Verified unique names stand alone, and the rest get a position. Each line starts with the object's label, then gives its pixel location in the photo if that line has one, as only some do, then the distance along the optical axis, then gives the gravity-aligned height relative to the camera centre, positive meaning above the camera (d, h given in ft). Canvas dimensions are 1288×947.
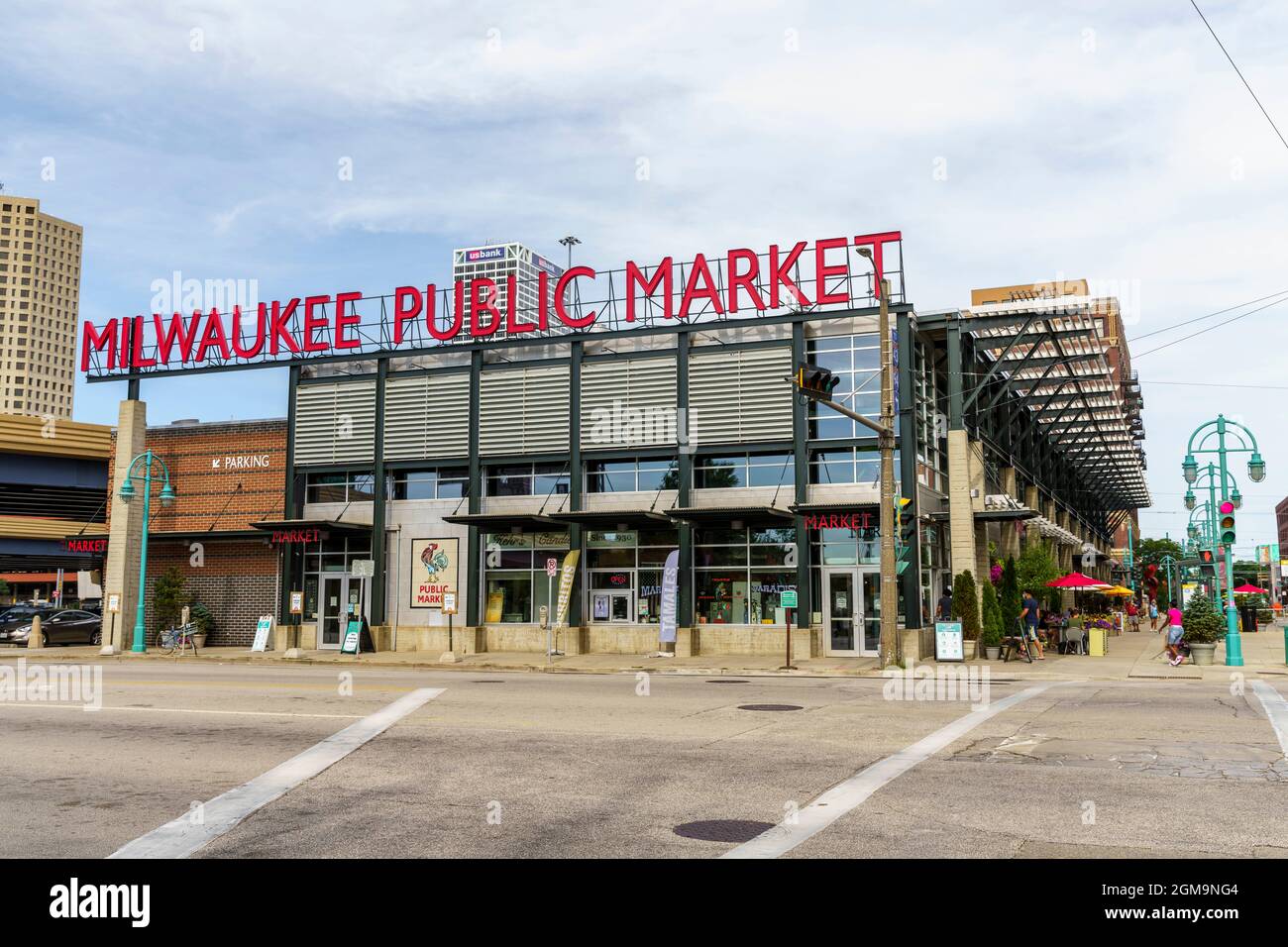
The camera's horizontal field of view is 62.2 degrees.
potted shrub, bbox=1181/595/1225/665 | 85.66 -3.57
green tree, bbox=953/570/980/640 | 92.27 -1.85
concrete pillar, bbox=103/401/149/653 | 115.96 +5.49
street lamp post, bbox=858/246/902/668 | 80.59 +4.51
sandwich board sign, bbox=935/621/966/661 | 87.10 -4.56
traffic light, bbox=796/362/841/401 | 66.28 +12.77
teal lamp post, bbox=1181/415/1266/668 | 84.02 +10.47
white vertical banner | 97.86 -1.49
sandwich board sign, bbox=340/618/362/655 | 104.63 -4.76
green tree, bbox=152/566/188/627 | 118.62 -1.06
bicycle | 111.24 -5.29
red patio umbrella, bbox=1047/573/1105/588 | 112.98 +0.31
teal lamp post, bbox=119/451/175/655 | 110.42 +9.89
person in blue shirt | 90.79 -2.78
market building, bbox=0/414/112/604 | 141.79 +14.26
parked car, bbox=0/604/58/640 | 144.56 -3.65
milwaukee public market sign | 99.19 +28.10
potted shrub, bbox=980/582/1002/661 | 94.89 -3.15
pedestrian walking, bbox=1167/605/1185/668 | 83.71 -4.34
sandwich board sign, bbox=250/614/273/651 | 111.24 -4.53
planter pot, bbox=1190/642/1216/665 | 85.51 -5.42
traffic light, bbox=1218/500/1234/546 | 88.23 +5.29
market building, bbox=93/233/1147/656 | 97.60 +12.58
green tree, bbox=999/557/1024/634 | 99.35 -1.19
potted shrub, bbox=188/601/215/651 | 118.42 -3.55
